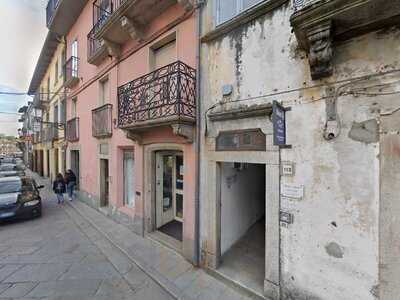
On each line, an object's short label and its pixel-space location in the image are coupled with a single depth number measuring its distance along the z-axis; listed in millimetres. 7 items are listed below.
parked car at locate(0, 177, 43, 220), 8445
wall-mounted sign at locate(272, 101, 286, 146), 3490
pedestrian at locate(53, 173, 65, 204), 11625
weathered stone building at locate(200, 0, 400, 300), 2893
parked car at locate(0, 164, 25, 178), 20781
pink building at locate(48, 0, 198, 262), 5316
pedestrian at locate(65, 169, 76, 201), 12070
